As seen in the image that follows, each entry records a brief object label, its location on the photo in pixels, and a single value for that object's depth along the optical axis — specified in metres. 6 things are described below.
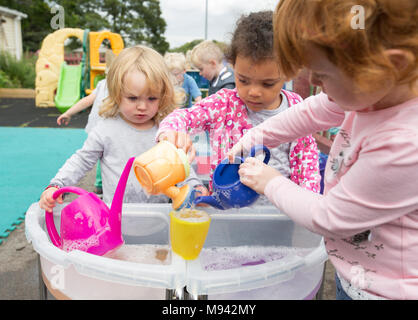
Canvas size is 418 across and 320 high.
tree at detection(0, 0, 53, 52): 11.50
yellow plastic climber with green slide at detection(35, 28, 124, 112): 4.55
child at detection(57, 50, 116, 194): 1.75
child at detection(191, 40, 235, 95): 2.76
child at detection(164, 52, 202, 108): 2.95
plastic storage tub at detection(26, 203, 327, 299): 0.59
